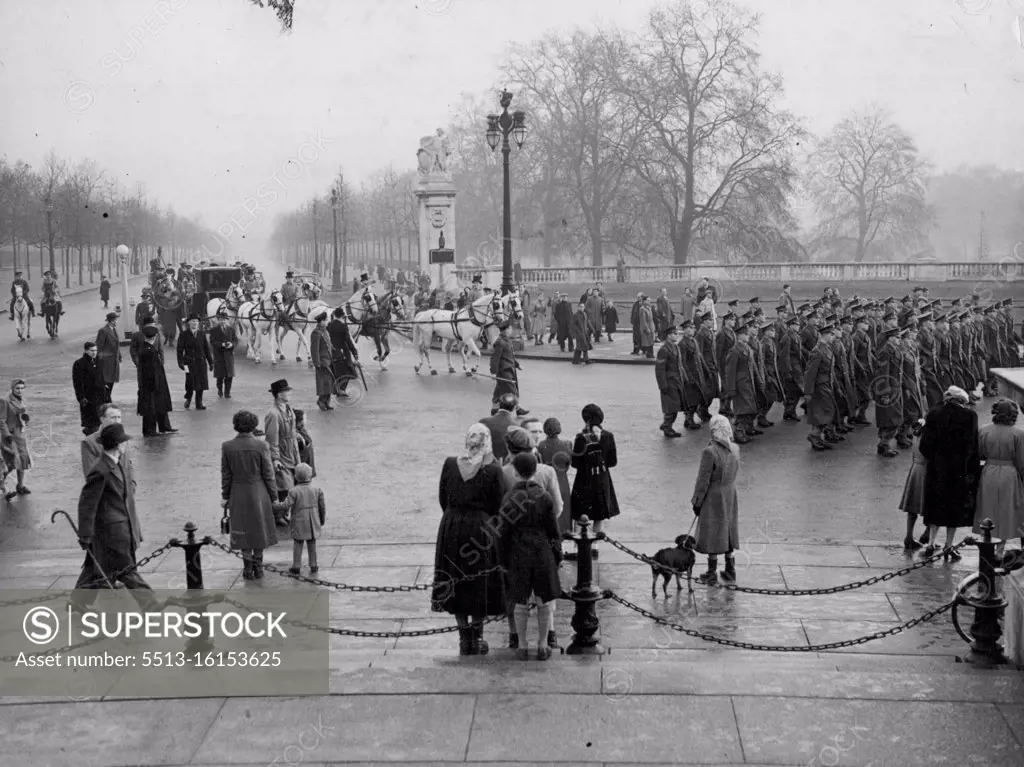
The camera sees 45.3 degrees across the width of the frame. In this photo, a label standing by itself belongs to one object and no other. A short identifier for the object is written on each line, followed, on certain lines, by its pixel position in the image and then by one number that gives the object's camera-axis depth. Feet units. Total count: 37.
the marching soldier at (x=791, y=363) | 58.75
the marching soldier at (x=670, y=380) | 57.41
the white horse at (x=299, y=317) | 92.53
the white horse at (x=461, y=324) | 83.82
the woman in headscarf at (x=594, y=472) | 34.78
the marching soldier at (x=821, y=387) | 52.54
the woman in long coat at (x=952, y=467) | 34.30
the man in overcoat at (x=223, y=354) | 71.87
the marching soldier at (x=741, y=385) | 55.36
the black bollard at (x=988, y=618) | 25.90
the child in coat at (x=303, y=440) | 38.88
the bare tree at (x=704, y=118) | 177.06
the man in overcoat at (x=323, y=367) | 67.82
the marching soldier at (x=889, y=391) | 50.65
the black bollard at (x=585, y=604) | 26.84
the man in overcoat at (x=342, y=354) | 71.51
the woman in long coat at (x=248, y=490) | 33.09
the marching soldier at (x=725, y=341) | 60.13
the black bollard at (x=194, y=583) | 26.81
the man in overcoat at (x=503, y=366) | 59.26
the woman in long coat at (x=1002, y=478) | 33.32
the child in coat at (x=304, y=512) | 33.40
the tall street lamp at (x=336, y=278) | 229.17
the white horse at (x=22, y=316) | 114.83
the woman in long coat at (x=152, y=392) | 57.82
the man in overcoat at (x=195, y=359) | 66.95
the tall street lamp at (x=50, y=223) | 180.18
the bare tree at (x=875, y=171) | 243.19
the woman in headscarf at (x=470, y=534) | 26.20
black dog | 30.09
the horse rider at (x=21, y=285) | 113.29
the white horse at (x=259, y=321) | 93.40
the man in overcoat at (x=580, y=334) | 93.81
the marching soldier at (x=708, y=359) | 59.22
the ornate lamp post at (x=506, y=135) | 94.07
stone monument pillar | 164.55
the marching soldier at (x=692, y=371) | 58.03
